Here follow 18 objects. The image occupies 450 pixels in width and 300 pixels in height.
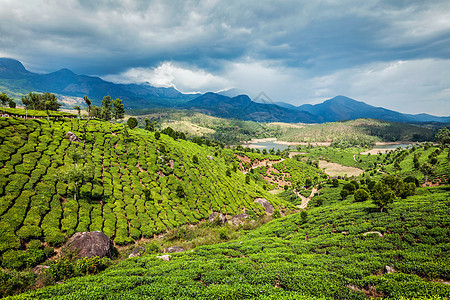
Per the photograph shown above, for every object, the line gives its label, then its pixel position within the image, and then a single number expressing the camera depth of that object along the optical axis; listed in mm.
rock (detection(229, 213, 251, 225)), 46125
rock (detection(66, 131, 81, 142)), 49250
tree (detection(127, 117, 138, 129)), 73644
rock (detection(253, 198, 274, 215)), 63312
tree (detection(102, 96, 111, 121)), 82812
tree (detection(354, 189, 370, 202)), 46094
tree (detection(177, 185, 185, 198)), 49500
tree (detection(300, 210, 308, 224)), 37600
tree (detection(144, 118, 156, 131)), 88938
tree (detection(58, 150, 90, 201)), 33375
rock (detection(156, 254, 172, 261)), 24156
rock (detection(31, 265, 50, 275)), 21244
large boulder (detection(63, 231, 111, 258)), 24375
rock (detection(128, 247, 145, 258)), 28234
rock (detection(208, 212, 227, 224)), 44456
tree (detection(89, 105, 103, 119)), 85269
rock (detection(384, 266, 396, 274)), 16188
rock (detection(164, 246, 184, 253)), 29122
